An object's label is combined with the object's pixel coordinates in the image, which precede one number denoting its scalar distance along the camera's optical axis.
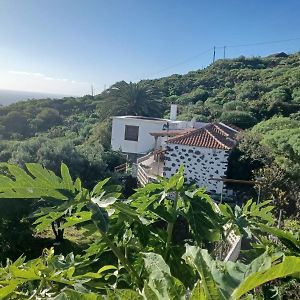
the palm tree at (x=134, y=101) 23.66
